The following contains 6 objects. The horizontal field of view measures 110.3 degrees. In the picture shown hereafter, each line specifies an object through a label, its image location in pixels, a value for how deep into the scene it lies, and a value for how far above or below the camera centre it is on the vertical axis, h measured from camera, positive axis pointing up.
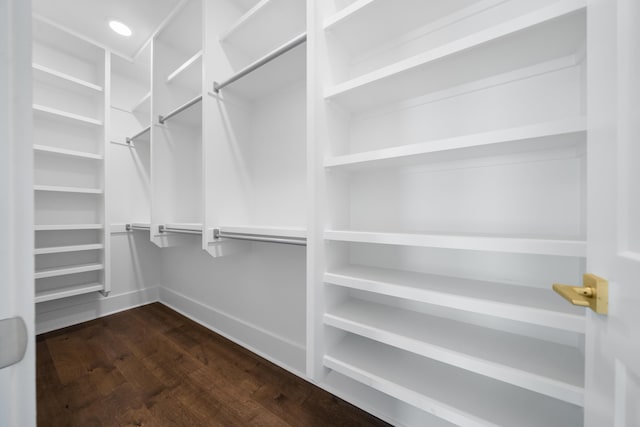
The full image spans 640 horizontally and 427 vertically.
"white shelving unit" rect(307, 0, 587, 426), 0.63 +0.04
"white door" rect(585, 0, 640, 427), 0.33 +0.01
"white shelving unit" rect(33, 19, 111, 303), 1.88 +0.44
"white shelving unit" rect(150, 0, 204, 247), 1.76 +0.70
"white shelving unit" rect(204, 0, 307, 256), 1.30 +0.58
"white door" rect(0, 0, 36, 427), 0.32 +0.00
